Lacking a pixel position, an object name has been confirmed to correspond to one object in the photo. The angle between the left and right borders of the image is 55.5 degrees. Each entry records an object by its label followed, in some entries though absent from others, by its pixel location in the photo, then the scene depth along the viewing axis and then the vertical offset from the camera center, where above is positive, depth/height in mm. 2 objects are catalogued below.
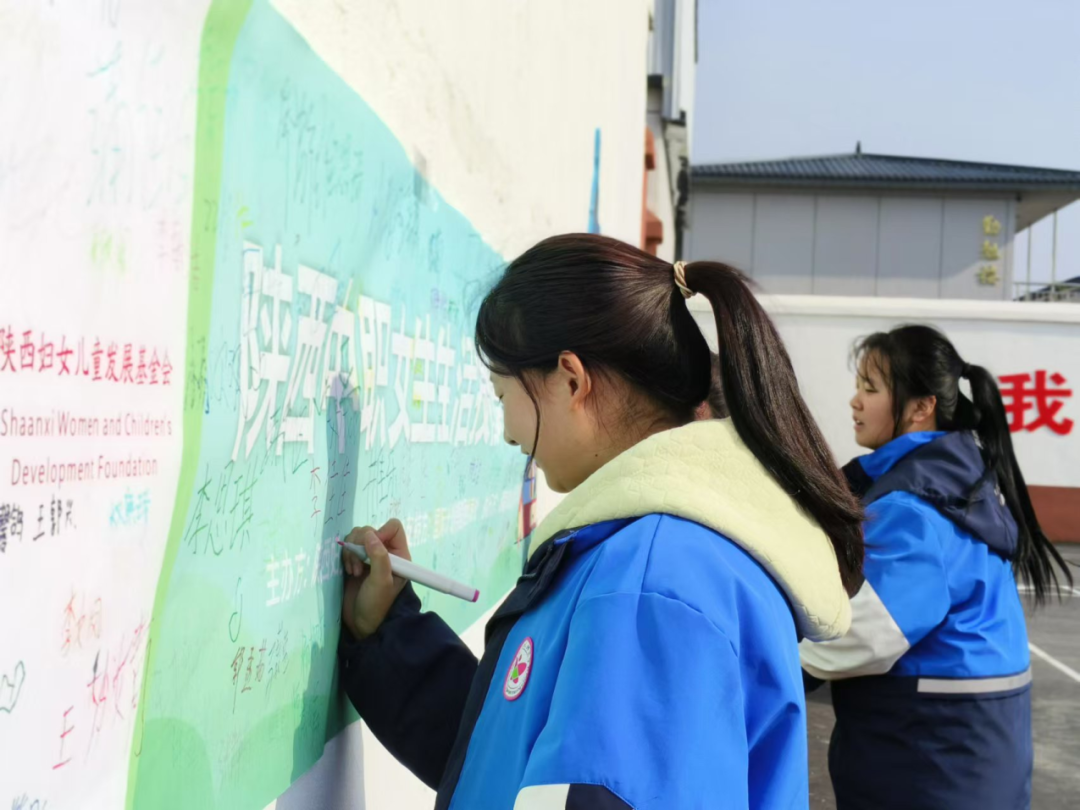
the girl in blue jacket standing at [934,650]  1818 -394
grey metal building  16484 +3301
